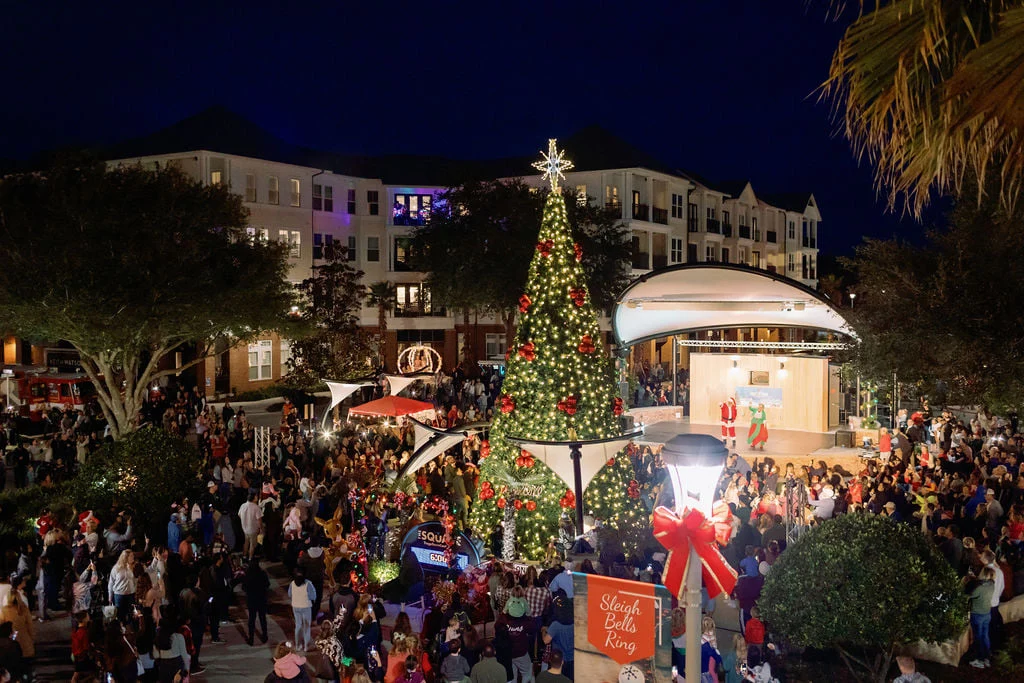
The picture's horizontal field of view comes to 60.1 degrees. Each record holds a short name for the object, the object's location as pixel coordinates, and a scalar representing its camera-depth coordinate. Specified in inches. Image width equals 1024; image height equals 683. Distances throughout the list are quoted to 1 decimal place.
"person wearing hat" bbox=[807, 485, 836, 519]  622.2
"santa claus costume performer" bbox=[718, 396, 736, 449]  960.3
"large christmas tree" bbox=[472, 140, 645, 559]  576.7
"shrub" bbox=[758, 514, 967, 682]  352.2
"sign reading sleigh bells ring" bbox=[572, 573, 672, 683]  305.3
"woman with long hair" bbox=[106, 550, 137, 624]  476.4
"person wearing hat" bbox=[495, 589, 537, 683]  392.2
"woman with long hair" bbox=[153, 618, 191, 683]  387.9
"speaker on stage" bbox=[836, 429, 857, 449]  1008.2
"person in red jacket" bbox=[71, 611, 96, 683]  420.5
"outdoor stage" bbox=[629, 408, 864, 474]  936.9
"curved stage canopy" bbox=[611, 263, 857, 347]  994.1
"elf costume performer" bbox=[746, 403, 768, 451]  963.6
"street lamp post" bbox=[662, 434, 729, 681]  296.7
